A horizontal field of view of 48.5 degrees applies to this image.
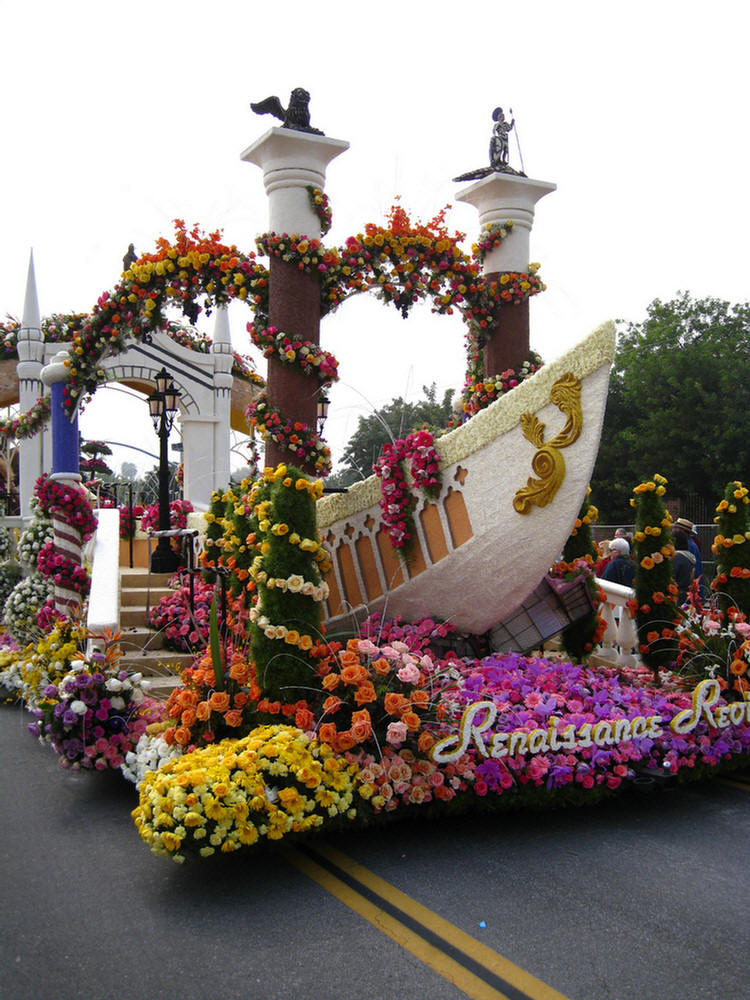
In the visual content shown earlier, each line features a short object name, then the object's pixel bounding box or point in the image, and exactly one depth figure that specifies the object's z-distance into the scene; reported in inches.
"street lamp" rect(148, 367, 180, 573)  446.0
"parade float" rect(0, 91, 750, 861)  190.4
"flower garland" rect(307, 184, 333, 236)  303.7
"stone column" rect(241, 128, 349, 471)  301.3
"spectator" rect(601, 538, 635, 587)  368.2
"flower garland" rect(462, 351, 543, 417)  337.7
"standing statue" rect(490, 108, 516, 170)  346.9
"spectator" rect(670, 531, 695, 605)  339.3
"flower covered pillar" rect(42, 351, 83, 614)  355.6
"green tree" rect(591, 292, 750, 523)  1067.9
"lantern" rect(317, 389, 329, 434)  339.5
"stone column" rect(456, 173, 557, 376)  342.3
